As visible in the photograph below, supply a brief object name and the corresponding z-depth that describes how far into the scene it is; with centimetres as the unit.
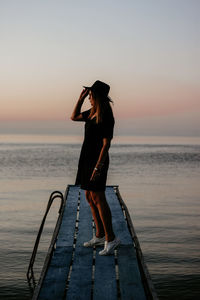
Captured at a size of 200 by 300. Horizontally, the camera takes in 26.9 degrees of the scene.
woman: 514
